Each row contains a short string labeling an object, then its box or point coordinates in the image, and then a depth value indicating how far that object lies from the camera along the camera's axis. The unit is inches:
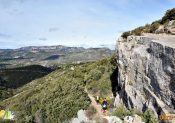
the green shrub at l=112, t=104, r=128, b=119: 411.5
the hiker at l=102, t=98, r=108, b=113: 590.3
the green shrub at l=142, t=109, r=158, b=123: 371.4
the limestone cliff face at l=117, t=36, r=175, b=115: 382.2
